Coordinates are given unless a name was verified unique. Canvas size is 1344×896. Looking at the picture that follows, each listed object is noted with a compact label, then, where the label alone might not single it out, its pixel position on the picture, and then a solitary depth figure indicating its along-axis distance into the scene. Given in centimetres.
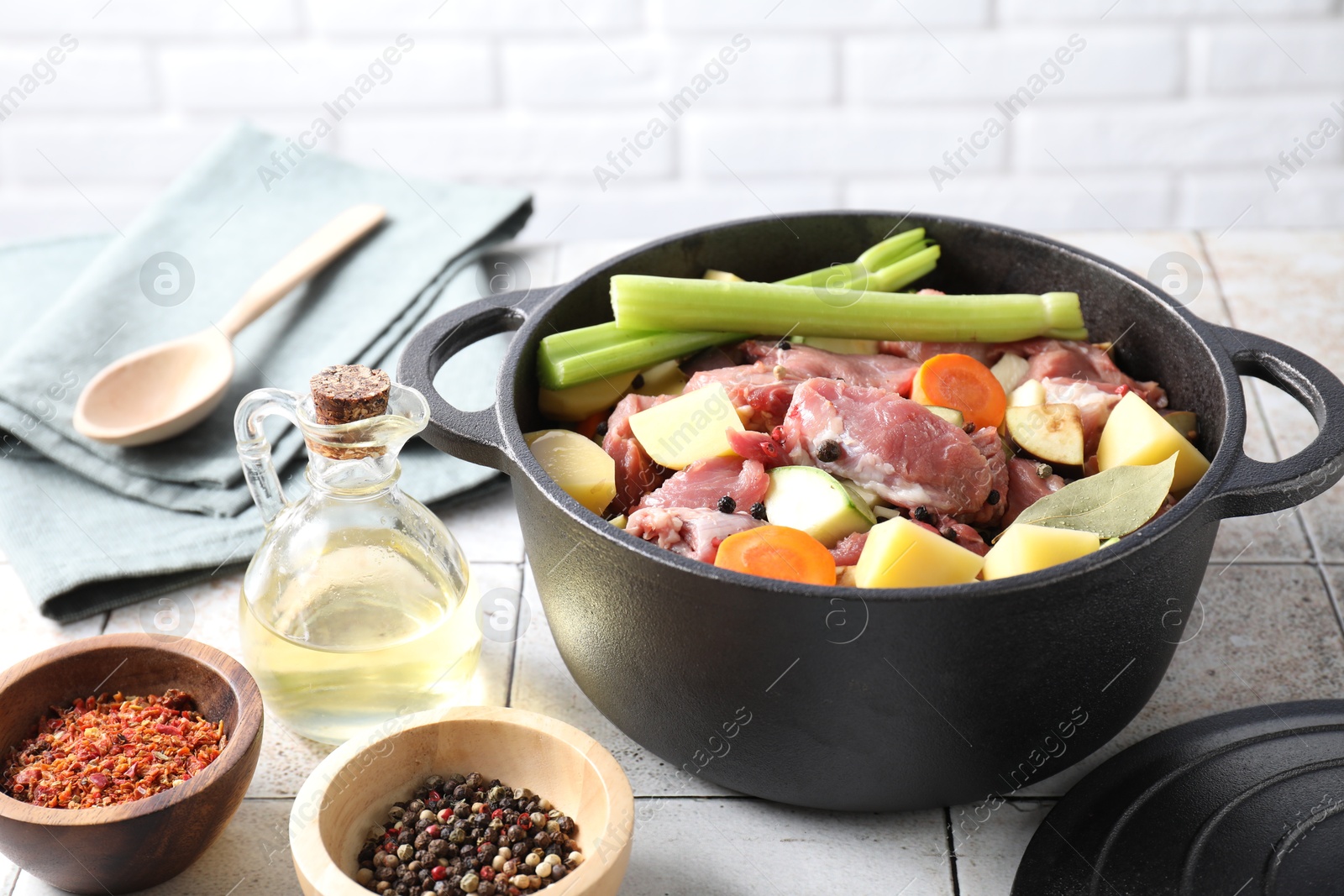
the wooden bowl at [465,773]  95
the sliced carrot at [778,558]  99
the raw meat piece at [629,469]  105
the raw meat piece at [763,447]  103
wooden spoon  117
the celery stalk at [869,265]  112
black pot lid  96
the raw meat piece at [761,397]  105
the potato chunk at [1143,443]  103
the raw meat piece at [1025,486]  103
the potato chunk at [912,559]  97
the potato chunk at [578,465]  103
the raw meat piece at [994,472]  102
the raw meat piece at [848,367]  107
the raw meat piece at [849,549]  99
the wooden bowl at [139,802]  96
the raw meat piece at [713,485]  102
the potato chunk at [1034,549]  98
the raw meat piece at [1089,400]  106
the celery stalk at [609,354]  107
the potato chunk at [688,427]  103
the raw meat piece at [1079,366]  108
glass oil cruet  102
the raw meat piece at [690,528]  100
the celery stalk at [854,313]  109
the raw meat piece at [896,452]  101
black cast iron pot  94
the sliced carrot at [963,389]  106
